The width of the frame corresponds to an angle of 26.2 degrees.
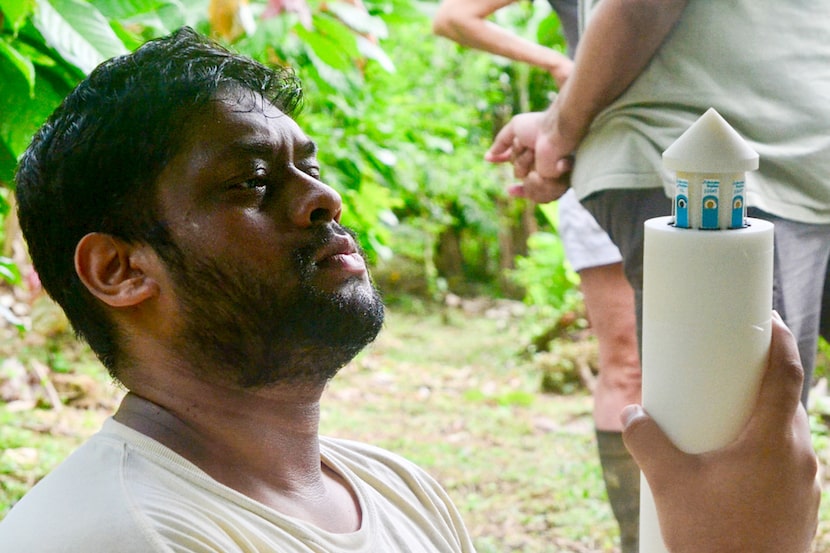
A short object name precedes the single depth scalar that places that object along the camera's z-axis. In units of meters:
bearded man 1.07
